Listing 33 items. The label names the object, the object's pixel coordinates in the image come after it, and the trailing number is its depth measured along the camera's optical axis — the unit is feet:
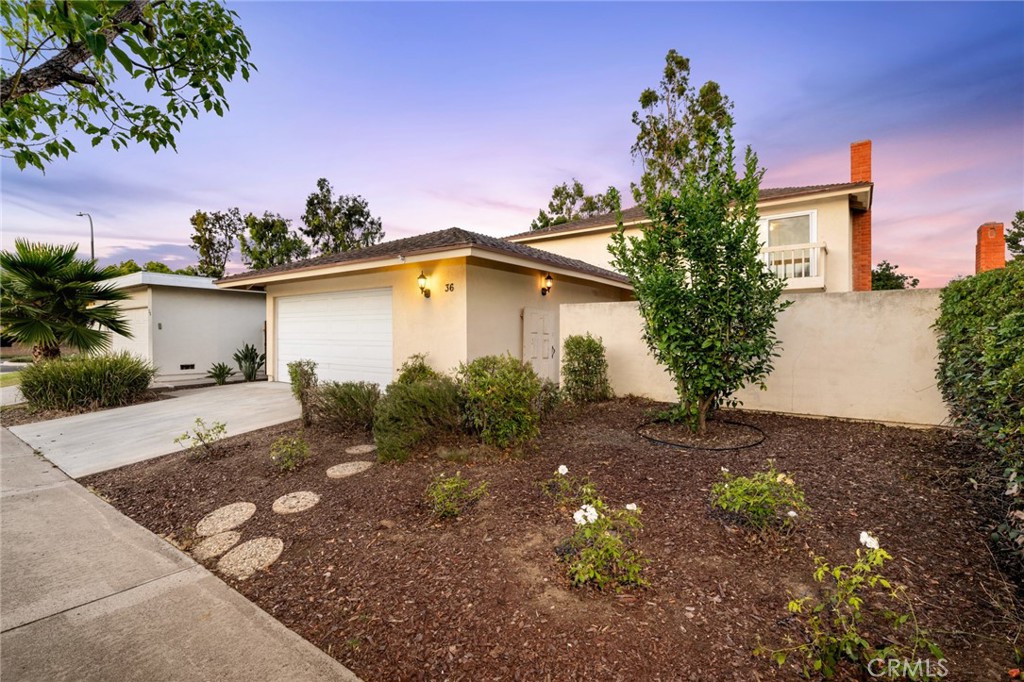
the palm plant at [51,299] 27.53
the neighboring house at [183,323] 38.75
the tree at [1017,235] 70.90
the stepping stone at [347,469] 14.07
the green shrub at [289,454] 14.67
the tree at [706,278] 15.51
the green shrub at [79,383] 27.14
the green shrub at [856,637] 5.43
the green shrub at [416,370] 25.17
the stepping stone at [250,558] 9.10
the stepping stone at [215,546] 9.86
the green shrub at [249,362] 41.73
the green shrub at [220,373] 39.91
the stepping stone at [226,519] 11.07
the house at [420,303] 25.92
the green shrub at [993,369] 6.92
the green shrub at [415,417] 15.35
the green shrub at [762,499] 8.89
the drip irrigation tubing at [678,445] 15.72
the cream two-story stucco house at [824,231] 35.17
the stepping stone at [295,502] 11.78
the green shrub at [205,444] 16.80
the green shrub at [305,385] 20.37
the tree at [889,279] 78.07
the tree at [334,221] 84.23
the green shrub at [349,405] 19.03
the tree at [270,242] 80.38
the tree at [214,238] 98.75
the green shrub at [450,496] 10.61
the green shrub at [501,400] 15.14
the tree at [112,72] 6.97
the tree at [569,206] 90.79
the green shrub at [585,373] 24.50
